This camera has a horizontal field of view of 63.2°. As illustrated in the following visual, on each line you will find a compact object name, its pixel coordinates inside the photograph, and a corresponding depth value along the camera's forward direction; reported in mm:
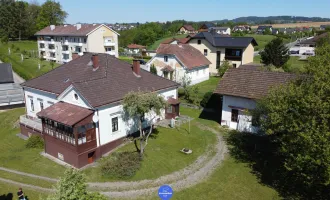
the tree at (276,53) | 47969
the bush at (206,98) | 33116
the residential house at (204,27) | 138062
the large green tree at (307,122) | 14193
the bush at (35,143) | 24438
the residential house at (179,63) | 44625
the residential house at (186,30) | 148375
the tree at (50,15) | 105250
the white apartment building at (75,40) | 64688
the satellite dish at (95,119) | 20781
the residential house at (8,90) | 36562
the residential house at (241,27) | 175000
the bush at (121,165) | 19047
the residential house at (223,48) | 51125
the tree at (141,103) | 20581
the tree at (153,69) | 46762
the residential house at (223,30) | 124475
